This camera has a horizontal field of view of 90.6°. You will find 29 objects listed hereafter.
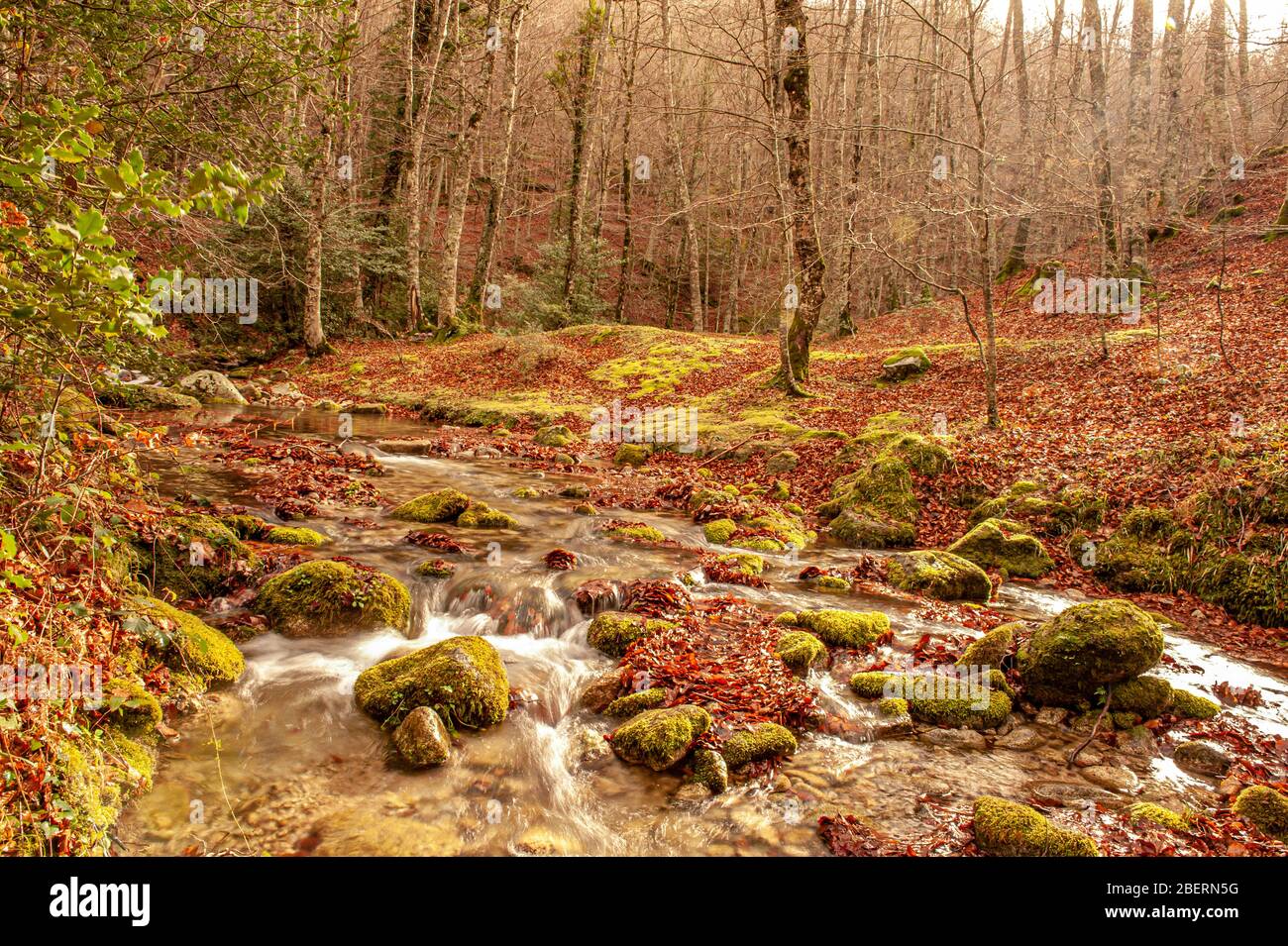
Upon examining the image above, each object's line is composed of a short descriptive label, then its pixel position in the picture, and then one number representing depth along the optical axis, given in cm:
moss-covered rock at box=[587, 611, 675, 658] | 596
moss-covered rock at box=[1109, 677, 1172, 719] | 498
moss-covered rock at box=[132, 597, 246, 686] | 438
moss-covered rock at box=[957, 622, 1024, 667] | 550
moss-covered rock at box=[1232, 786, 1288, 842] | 370
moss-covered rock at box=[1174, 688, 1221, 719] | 498
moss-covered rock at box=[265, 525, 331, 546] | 707
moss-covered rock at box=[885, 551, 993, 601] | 740
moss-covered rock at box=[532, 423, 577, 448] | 1447
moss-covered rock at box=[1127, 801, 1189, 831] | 379
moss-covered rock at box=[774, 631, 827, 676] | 562
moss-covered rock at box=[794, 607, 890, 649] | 610
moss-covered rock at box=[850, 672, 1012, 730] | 502
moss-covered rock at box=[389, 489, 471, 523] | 873
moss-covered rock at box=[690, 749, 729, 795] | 418
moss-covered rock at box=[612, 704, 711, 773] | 437
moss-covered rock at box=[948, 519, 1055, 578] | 814
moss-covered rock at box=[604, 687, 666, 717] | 498
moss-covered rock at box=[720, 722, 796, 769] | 441
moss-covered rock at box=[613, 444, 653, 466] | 1362
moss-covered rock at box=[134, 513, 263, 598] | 545
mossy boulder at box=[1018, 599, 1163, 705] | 508
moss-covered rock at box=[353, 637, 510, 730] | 466
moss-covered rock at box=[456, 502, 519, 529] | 877
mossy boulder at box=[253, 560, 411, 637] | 569
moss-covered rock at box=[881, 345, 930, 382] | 1581
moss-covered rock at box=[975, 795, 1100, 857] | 352
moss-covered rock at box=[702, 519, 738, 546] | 908
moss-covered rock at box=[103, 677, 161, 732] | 350
